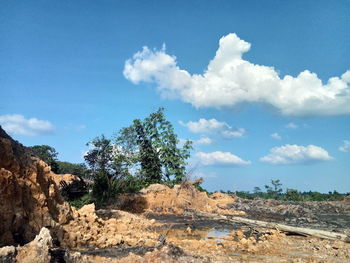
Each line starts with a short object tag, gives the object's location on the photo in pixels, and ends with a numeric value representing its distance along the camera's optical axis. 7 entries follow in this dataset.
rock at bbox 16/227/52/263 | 5.36
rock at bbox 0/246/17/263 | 5.13
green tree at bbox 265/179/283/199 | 49.40
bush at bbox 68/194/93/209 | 16.34
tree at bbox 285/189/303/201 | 42.53
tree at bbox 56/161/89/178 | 31.24
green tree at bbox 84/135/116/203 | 29.78
